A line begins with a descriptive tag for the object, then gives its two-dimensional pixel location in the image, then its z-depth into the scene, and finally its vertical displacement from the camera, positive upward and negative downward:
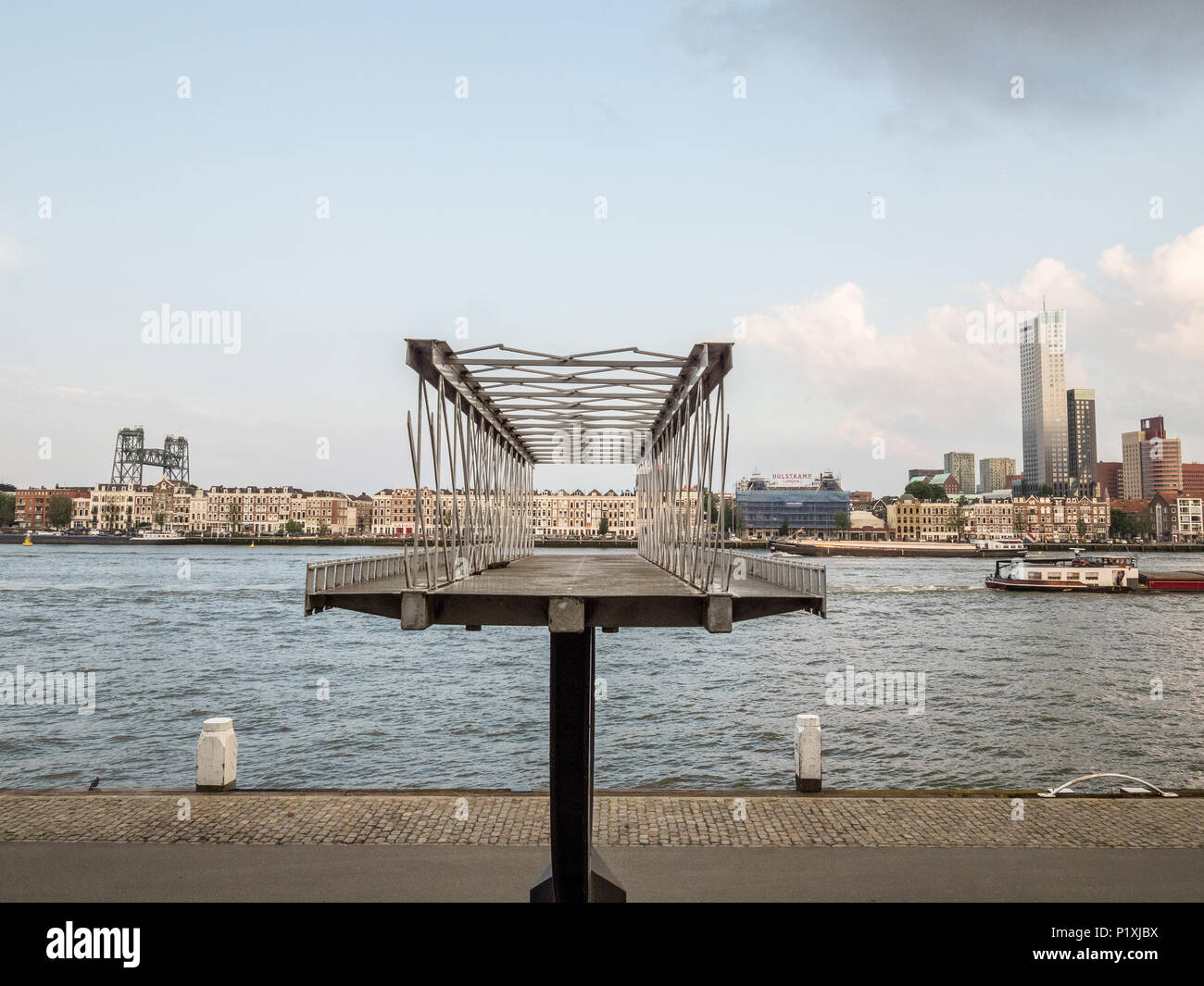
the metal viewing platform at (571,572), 8.67 -0.89
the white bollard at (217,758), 15.02 -4.26
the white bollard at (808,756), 15.23 -4.24
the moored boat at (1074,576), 89.99 -6.98
